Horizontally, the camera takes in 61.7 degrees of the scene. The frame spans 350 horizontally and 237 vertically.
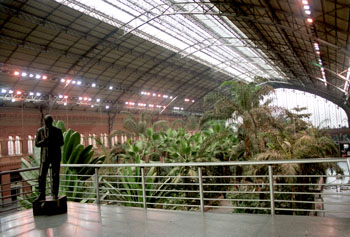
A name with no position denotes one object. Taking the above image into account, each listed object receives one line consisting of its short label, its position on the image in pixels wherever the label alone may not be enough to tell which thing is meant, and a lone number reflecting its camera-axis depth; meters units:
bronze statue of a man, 5.53
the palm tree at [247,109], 11.27
